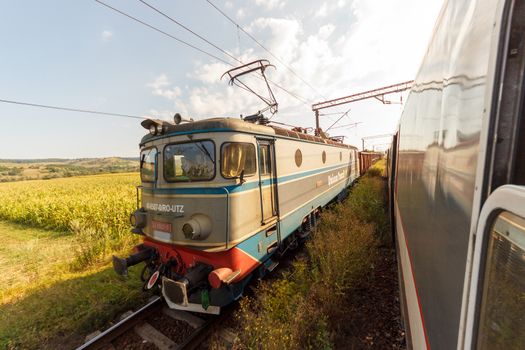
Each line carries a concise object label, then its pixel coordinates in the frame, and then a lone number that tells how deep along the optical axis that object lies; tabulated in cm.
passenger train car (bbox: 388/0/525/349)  67
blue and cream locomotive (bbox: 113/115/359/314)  388
